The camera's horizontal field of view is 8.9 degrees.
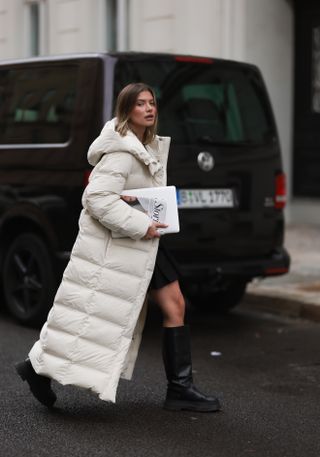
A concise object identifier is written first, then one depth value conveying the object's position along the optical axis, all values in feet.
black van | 45.26
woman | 31.71
